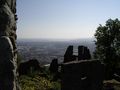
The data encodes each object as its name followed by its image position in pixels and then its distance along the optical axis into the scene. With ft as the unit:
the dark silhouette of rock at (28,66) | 43.93
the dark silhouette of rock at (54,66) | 46.42
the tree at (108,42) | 62.23
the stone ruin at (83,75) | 22.31
